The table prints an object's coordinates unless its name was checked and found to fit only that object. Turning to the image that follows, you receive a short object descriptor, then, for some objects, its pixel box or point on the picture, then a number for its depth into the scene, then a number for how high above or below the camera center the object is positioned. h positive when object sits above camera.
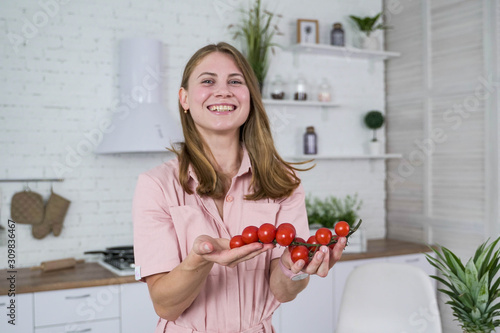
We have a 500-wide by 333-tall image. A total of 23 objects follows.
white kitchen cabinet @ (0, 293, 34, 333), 2.76 -0.77
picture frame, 4.18 +1.04
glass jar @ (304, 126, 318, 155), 4.19 +0.17
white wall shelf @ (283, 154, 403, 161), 4.18 +0.05
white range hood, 3.22 +0.36
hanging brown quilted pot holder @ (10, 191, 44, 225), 3.33 -0.26
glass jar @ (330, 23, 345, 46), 4.28 +1.03
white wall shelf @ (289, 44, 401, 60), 4.13 +0.91
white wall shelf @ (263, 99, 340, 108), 4.04 +0.47
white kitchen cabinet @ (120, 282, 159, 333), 3.00 -0.82
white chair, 2.41 -0.64
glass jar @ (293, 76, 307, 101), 4.16 +0.57
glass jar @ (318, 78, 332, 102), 4.29 +0.57
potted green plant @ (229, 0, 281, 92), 3.92 +0.96
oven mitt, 3.39 -0.34
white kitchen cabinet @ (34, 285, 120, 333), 2.84 -0.78
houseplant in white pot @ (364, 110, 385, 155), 4.43 +0.34
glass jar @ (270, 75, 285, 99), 4.05 +0.57
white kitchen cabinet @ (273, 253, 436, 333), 3.49 -0.95
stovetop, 3.06 -0.61
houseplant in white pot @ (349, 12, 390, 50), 4.36 +1.12
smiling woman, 1.52 -0.12
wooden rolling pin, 3.20 -0.60
